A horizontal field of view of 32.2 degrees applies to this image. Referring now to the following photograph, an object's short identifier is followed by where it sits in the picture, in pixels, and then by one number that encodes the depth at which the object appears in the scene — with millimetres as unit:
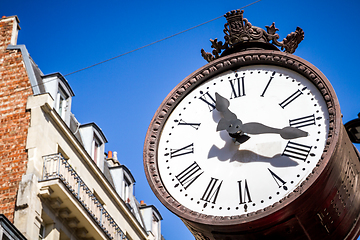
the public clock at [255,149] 3729
